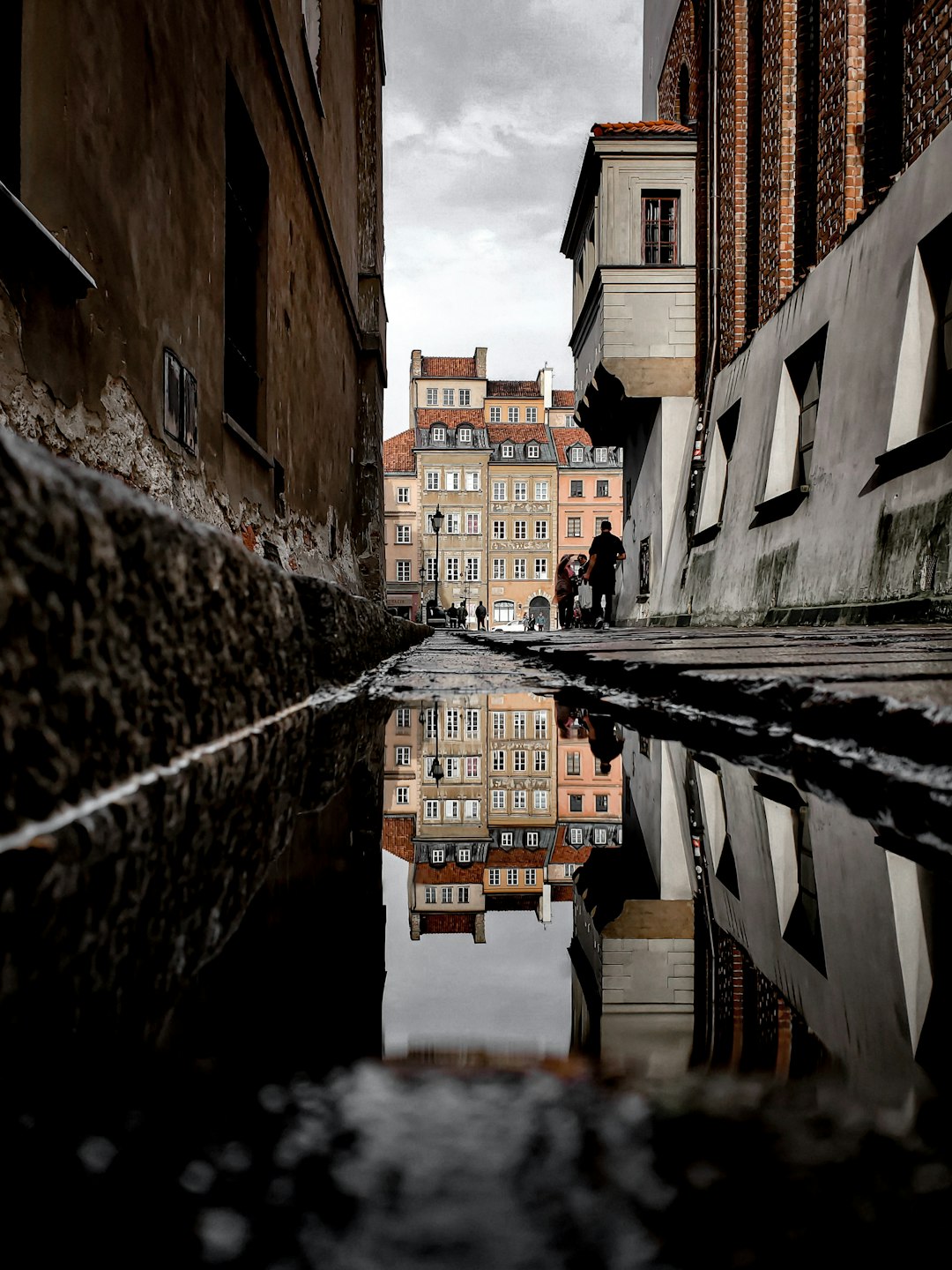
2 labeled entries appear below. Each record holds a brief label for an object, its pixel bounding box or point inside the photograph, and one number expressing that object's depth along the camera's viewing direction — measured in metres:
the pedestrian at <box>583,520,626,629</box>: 13.41
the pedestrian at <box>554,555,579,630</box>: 17.16
